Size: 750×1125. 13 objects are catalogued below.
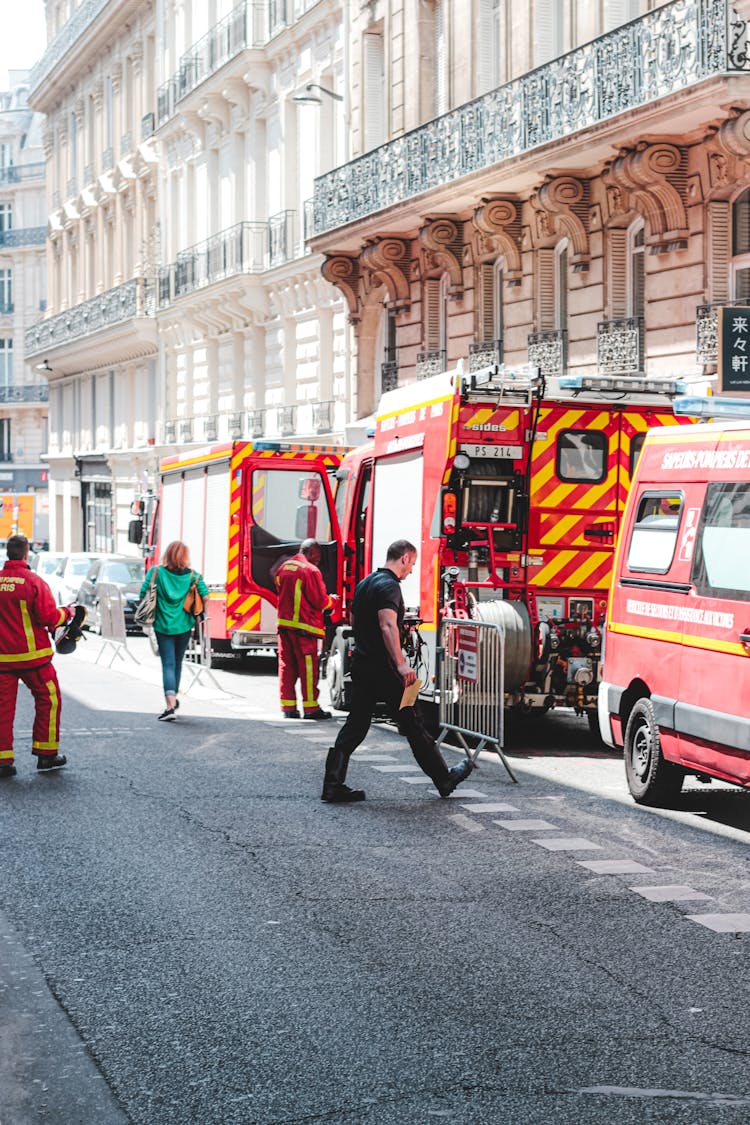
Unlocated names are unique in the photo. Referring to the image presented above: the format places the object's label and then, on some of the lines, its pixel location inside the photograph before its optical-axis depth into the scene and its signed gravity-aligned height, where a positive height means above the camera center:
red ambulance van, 9.90 -0.49
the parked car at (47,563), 36.25 -0.64
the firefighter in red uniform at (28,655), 12.45 -0.83
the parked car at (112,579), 30.98 -0.82
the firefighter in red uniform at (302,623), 16.20 -0.80
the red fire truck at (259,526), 21.81 +0.07
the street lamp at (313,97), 32.18 +7.70
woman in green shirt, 15.98 -0.72
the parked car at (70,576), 34.16 -0.84
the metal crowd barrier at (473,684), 12.62 -1.07
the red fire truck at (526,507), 14.21 +0.19
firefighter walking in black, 11.10 -0.86
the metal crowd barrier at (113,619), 23.78 -1.16
